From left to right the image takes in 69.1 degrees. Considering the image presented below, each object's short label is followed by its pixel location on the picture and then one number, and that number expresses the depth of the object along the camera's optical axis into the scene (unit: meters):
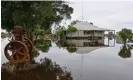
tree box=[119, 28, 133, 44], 9.48
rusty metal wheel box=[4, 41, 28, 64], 3.36
